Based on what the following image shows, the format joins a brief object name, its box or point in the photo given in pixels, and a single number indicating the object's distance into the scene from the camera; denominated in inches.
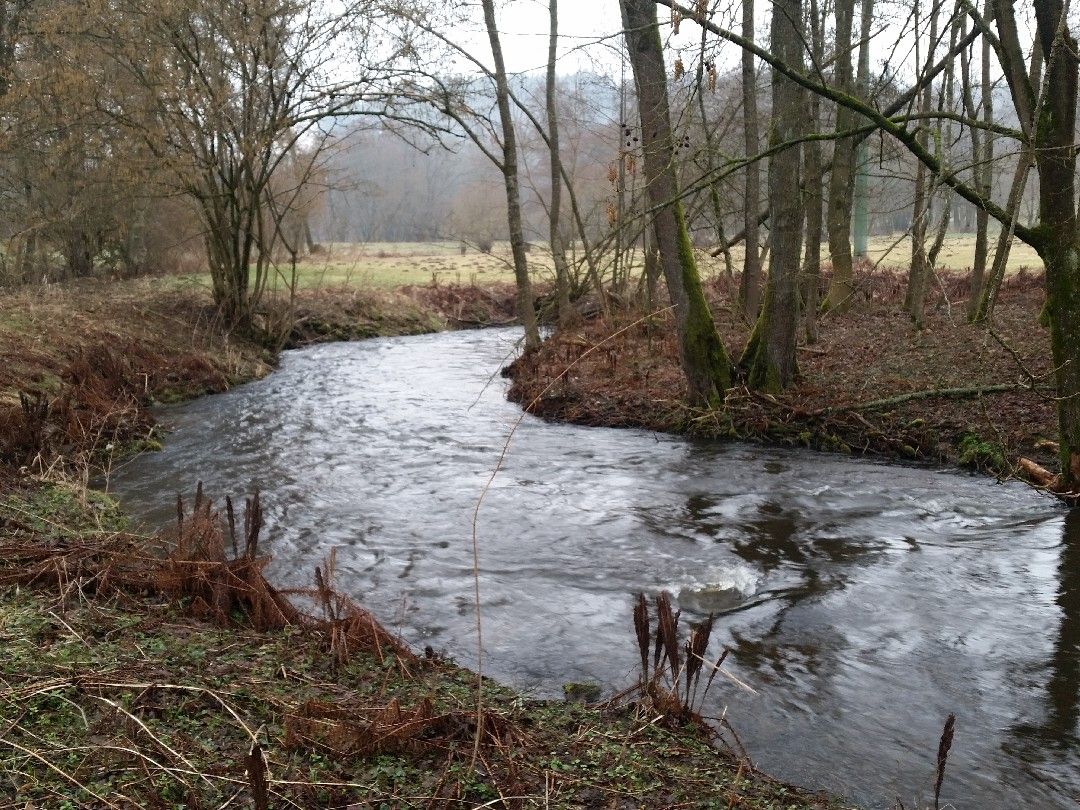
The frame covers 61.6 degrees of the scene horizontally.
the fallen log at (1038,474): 337.5
